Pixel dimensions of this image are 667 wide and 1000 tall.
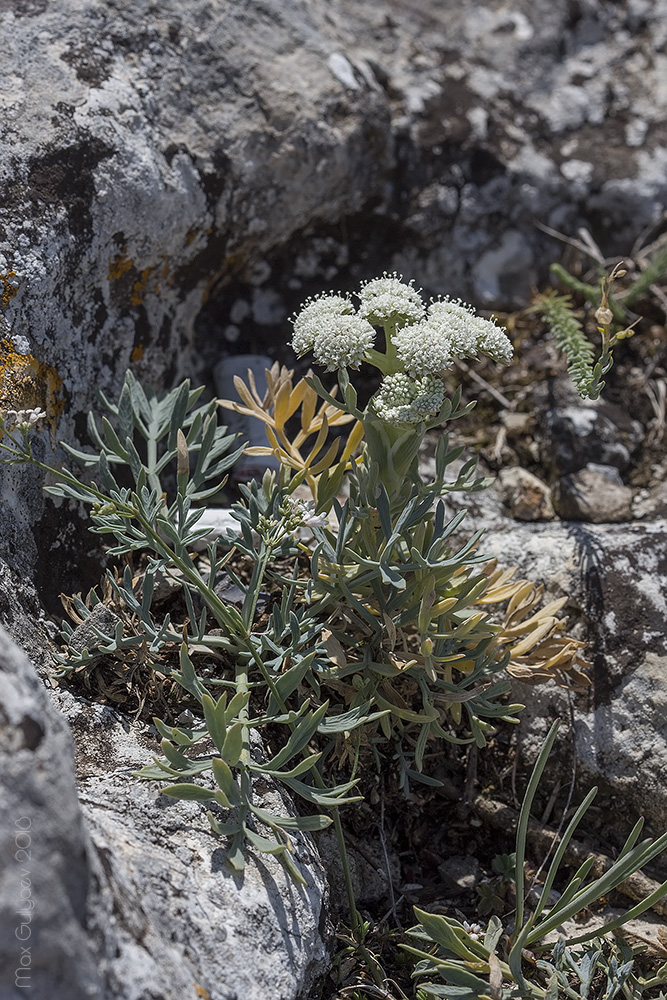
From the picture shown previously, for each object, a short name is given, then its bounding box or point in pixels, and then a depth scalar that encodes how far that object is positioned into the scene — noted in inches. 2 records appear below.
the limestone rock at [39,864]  52.1
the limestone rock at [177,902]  61.0
